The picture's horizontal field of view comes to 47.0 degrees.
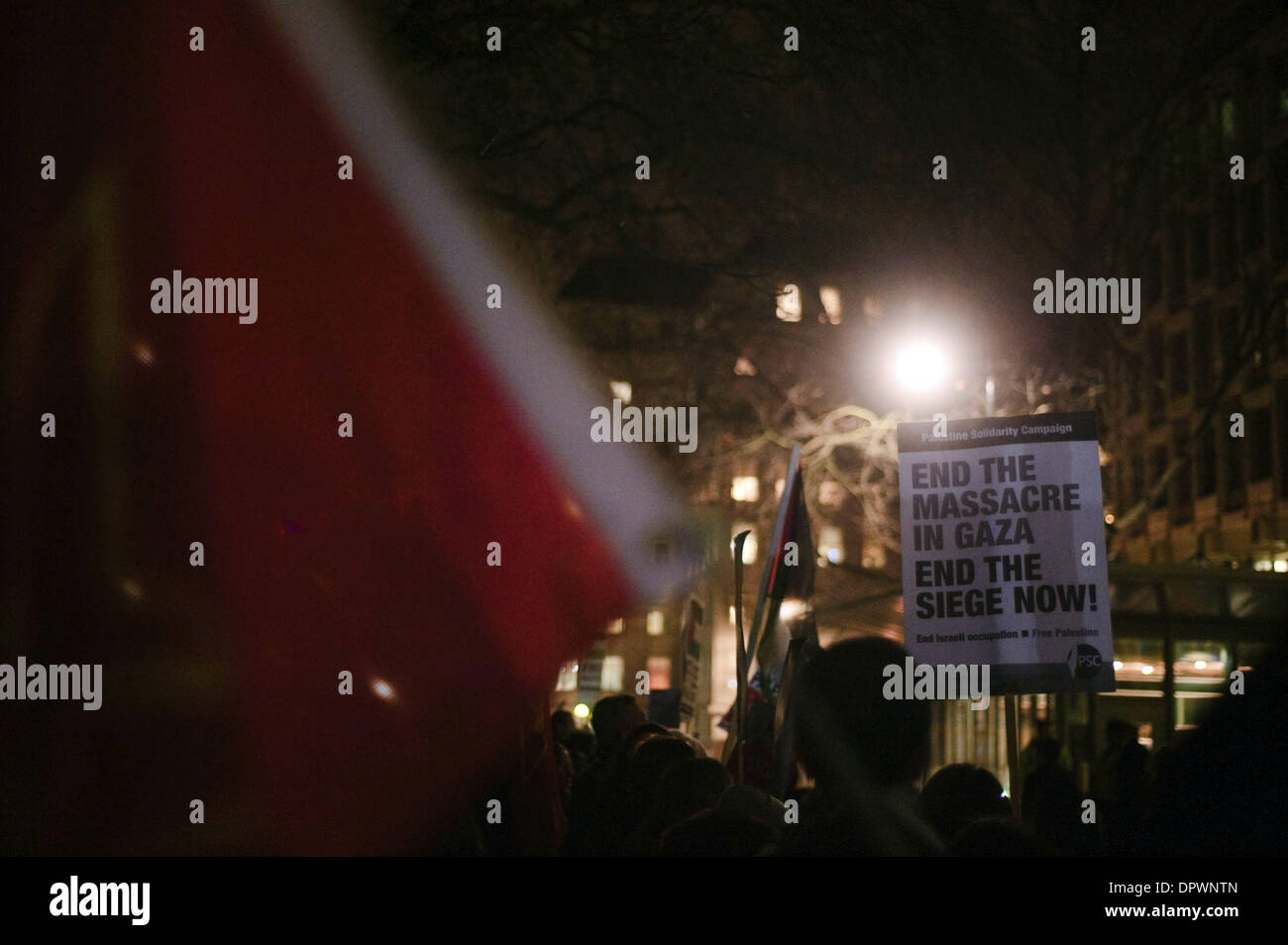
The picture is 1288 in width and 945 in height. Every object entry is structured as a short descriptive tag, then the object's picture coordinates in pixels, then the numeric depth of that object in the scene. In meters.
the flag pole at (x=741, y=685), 6.81
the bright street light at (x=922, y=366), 15.80
